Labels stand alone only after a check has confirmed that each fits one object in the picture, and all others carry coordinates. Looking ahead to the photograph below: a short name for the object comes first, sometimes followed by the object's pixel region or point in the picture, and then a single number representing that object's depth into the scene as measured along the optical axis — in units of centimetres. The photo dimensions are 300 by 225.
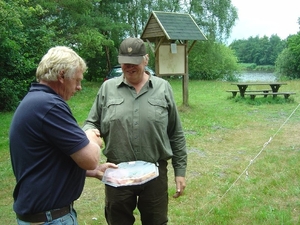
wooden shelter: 1021
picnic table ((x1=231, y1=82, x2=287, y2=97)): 1362
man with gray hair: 168
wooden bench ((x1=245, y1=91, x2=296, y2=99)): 1287
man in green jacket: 249
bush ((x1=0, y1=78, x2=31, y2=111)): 1079
